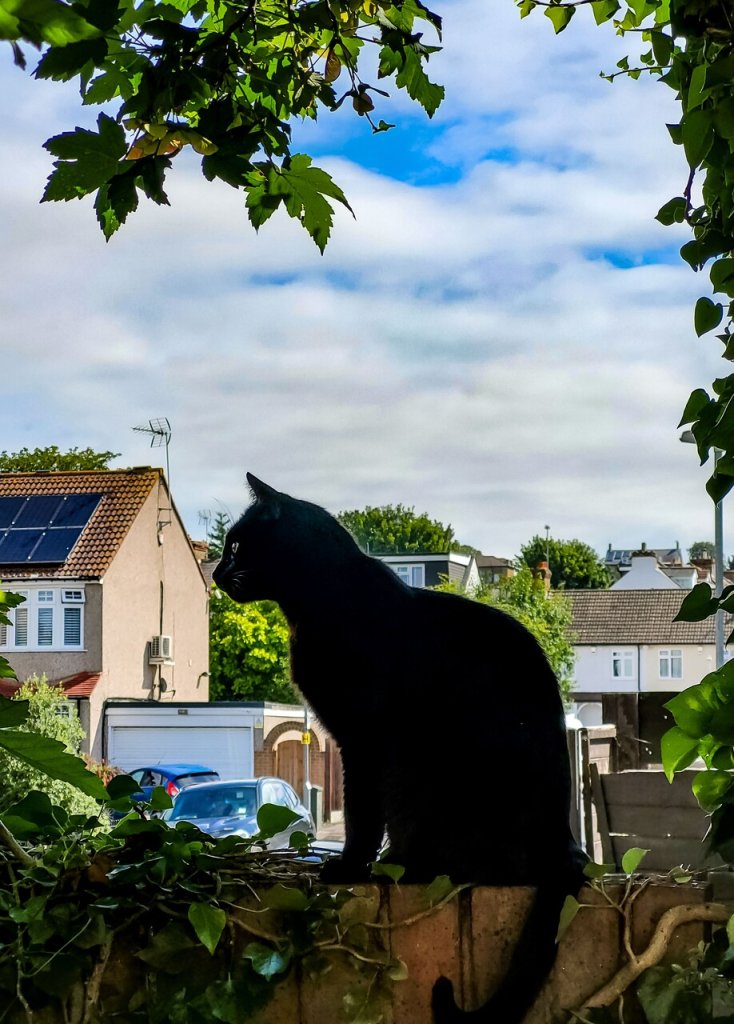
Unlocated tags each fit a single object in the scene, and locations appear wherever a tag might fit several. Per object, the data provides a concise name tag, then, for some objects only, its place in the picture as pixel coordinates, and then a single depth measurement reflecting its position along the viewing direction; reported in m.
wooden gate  24.47
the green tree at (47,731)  6.37
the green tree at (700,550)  48.50
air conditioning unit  25.38
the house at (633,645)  36.66
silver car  11.75
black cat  1.53
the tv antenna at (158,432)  17.52
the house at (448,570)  26.05
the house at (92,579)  22.92
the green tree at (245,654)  29.59
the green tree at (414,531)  31.92
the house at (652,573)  41.88
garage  23.53
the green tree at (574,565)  48.81
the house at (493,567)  36.53
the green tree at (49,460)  31.16
